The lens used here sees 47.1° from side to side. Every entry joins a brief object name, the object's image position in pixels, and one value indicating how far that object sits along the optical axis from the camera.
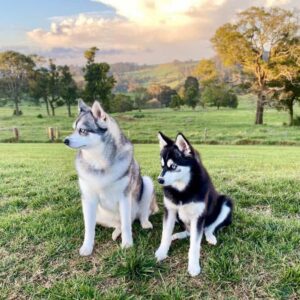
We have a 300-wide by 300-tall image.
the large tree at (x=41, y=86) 22.64
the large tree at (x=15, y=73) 22.28
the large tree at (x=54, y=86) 22.64
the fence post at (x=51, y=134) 17.97
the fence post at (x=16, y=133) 18.82
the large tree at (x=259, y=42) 24.77
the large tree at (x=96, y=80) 20.03
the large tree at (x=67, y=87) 21.02
